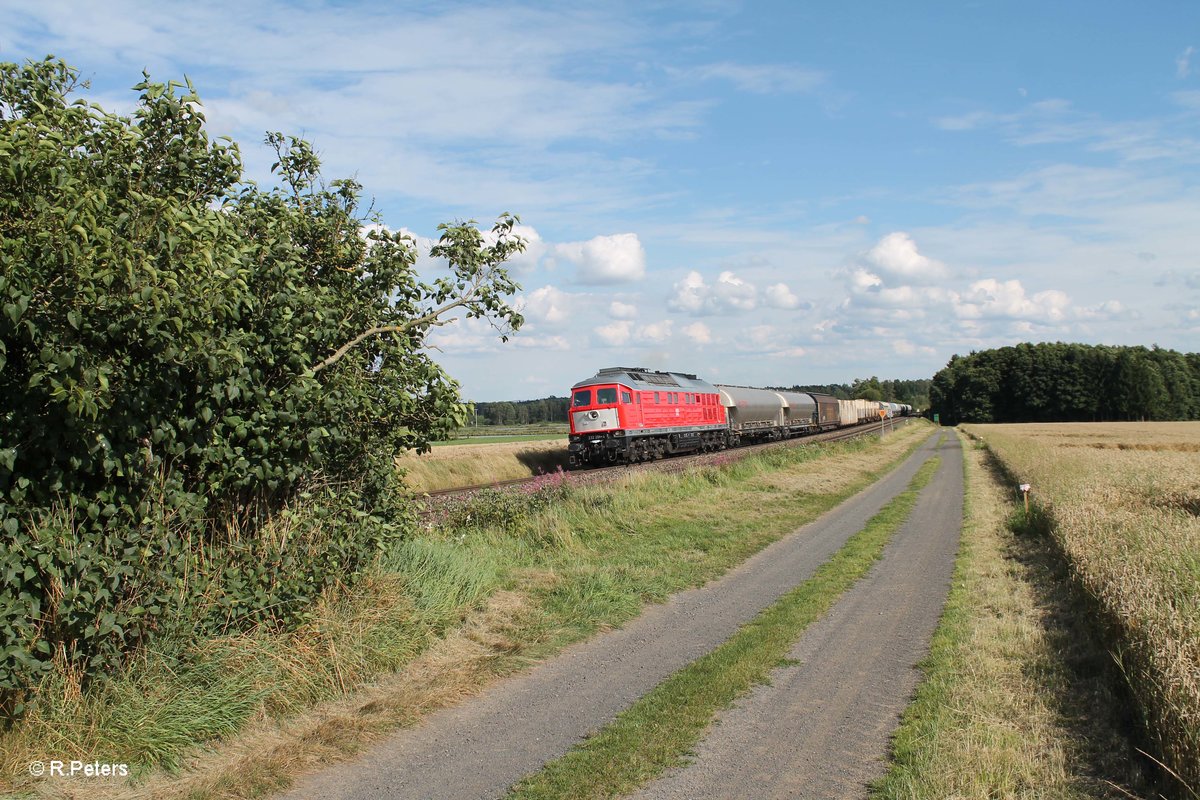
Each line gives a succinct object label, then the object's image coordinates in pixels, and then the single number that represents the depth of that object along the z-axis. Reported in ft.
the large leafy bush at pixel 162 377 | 15.87
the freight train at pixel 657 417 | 100.01
